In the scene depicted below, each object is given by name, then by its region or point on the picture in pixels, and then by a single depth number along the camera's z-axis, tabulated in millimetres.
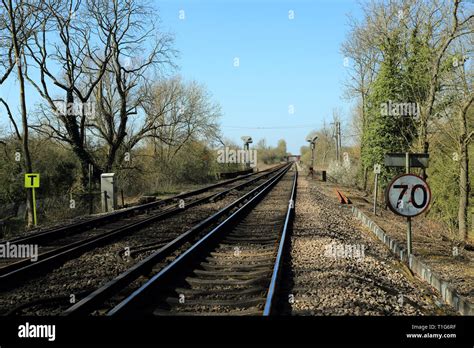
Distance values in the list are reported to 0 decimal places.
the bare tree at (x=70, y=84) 28672
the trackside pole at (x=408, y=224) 7917
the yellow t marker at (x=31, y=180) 16703
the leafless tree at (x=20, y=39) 20828
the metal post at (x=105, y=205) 18728
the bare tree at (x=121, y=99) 31000
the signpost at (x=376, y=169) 15791
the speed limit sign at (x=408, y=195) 7379
